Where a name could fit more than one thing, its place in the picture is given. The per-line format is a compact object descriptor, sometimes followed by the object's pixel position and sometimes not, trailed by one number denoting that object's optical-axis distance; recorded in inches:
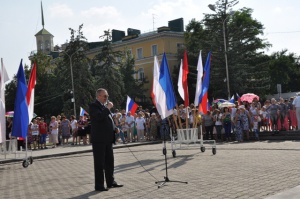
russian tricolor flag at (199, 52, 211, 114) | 608.5
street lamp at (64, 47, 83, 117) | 2004.2
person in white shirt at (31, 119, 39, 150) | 925.8
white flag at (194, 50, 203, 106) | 598.4
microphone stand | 343.2
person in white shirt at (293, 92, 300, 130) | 773.3
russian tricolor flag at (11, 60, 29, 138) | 560.7
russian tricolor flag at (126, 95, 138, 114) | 1044.5
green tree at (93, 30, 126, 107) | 2117.4
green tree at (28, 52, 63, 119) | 2544.3
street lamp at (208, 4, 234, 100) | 1364.4
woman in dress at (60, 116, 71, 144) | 1007.6
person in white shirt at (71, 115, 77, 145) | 1022.6
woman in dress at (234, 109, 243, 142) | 810.2
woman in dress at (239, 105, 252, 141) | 810.2
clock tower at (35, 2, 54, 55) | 4345.5
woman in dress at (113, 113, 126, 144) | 811.9
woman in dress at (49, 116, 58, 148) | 979.6
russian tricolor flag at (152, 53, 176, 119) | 453.9
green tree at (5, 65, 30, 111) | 2726.4
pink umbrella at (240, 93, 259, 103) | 1188.9
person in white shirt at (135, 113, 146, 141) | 981.2
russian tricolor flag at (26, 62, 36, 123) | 574.9
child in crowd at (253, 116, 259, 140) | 806.2
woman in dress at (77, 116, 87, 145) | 976.9
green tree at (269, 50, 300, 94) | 2689.5
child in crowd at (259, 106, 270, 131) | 828.4
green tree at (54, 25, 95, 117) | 2080.5
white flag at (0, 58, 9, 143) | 569.0
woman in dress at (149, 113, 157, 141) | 979.3
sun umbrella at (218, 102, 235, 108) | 951.0
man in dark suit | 341.1
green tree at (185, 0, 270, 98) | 1879.9
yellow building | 2640.3
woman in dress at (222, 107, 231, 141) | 836.6
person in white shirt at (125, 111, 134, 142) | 984.3
